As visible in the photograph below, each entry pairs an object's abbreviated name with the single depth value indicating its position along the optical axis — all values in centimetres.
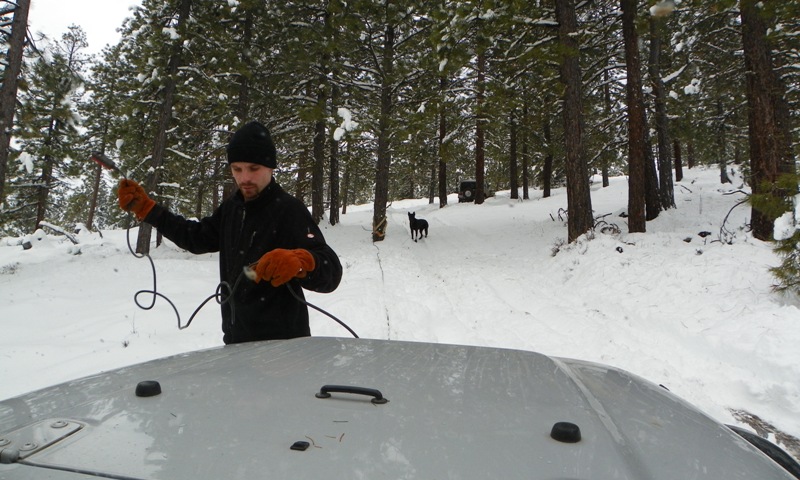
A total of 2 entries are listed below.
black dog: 1758
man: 271
